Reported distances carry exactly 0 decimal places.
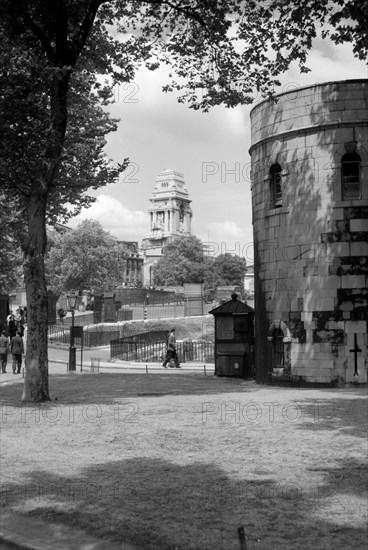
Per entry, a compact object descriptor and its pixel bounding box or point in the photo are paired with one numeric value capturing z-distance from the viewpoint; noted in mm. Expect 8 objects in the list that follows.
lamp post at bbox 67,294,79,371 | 26828
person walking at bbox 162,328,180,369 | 30672
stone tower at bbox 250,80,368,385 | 19391
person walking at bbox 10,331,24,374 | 24625
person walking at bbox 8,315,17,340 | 35250
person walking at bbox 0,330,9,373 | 25345
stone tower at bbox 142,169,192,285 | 194875
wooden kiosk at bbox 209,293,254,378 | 23906
